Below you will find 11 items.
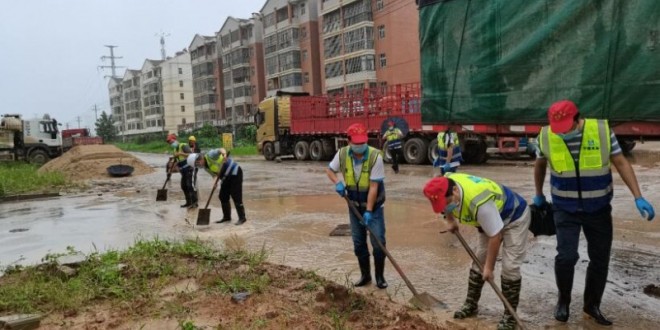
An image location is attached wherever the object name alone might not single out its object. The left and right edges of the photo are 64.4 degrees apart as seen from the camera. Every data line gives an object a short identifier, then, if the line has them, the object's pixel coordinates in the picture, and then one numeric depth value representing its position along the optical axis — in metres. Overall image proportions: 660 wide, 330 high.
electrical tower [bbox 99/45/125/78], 85.00
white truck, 25.84
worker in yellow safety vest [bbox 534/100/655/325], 3.58
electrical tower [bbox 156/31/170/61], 80.19
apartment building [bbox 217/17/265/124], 59.41
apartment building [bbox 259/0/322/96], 49.75
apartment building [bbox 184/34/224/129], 69.69
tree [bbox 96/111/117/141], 85.82
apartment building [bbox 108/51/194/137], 83.69
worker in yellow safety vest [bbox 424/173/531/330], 3.41
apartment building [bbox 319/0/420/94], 38.06
